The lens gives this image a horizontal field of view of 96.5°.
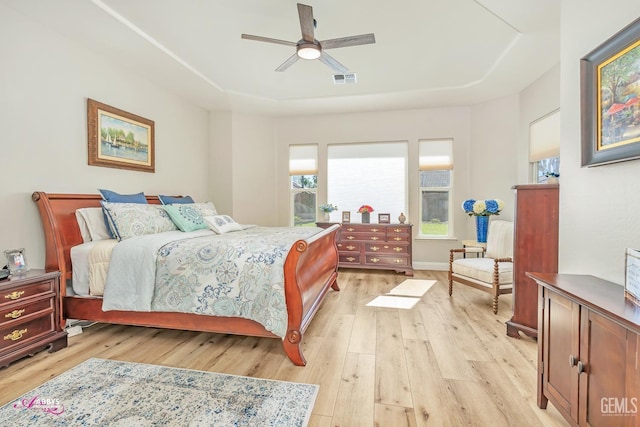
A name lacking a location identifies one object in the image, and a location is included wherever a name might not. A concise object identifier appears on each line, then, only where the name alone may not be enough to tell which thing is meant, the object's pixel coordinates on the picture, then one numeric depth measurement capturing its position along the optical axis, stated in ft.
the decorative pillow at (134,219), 8.85
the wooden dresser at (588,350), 3.34
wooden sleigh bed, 6.75
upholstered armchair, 9.84
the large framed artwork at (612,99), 4.34
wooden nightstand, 6.55
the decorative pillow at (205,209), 12.18
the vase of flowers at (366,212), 16.39
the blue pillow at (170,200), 12.42
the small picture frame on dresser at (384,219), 16.29
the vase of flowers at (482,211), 12.75
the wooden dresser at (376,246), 15.34
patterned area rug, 5.05
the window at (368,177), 17.08
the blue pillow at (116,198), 9.16
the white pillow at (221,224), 10.44
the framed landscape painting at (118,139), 10.21
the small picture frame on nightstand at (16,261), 7.09
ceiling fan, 7.50
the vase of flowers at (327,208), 16.83
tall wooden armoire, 7.59
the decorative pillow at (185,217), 10.67
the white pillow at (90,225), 8.91
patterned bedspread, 6.91
